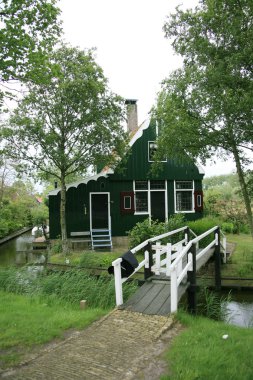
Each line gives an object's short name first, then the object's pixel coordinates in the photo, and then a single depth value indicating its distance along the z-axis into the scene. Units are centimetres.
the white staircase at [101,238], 1531
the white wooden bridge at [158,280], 571
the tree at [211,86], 763
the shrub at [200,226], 1281
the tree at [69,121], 1225
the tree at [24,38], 491
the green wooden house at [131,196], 1605
